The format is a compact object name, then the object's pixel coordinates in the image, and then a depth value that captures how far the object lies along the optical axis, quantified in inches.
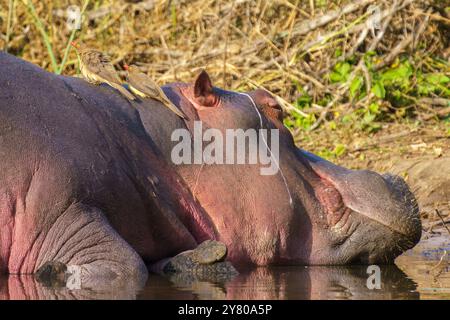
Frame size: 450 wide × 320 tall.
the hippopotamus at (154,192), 240.7
